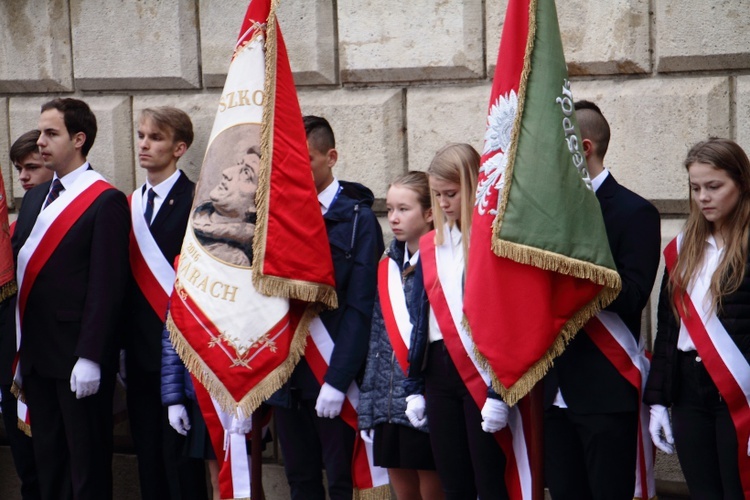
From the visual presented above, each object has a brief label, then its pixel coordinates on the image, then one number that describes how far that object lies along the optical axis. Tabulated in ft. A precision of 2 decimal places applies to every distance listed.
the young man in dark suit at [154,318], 28.40
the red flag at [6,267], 27.65
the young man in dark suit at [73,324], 27.42
